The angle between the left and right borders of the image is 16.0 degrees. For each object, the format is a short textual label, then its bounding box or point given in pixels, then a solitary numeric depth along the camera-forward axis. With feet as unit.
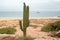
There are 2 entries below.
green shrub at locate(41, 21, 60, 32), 64.39
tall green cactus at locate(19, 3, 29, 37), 47.22
